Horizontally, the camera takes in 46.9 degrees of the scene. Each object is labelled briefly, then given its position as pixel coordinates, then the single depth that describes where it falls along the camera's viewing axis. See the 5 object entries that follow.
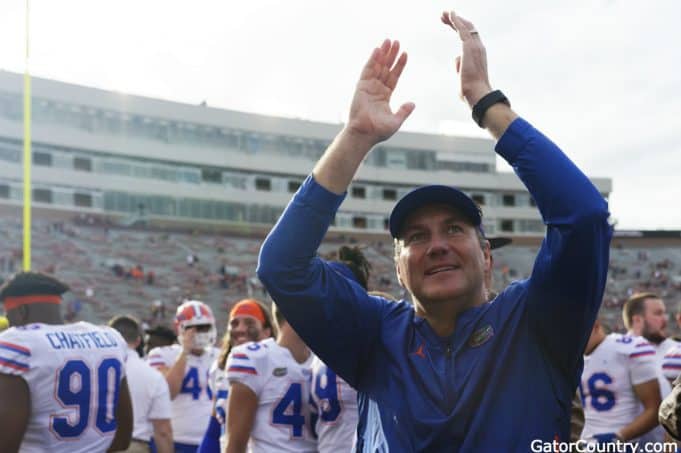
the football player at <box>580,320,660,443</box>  5.90
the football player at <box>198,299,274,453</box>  5.50
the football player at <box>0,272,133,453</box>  3.87
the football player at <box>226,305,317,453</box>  4.62
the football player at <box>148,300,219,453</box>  7.27
